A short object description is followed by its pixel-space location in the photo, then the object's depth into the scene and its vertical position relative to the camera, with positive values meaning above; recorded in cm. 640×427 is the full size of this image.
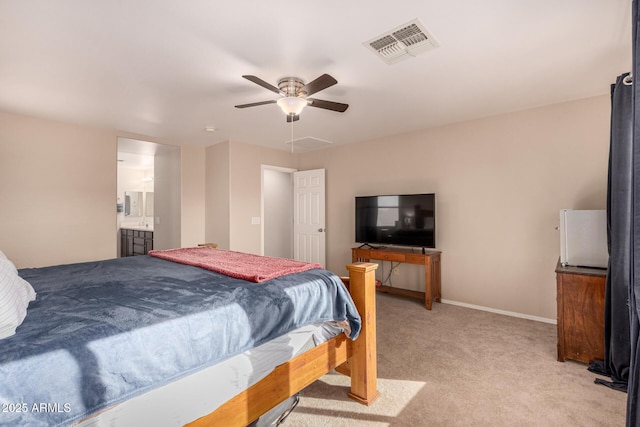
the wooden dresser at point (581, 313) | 236 -79
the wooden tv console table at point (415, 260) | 380 -63
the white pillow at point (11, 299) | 104 -35
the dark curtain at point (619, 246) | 211 -23
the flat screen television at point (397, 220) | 401 -9
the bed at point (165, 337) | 94 -50
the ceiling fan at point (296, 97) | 239 +98
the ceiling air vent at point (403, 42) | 199 +121
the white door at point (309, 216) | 541 -5
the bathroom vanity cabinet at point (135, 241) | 612 -61
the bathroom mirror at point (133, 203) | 736 +26
